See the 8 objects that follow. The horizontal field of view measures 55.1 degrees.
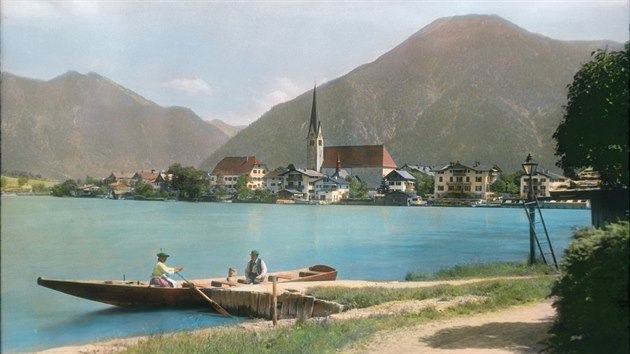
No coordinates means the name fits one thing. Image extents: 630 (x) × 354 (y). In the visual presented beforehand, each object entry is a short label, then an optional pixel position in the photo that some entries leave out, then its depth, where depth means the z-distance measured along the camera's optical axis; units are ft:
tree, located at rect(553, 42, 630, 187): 41.06
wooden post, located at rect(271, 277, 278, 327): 53.01
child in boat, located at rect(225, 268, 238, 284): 80.13
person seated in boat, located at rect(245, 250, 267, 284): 76.54
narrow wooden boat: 71.97
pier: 59.67
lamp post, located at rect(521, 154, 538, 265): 73.72
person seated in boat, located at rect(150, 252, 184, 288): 73.15
